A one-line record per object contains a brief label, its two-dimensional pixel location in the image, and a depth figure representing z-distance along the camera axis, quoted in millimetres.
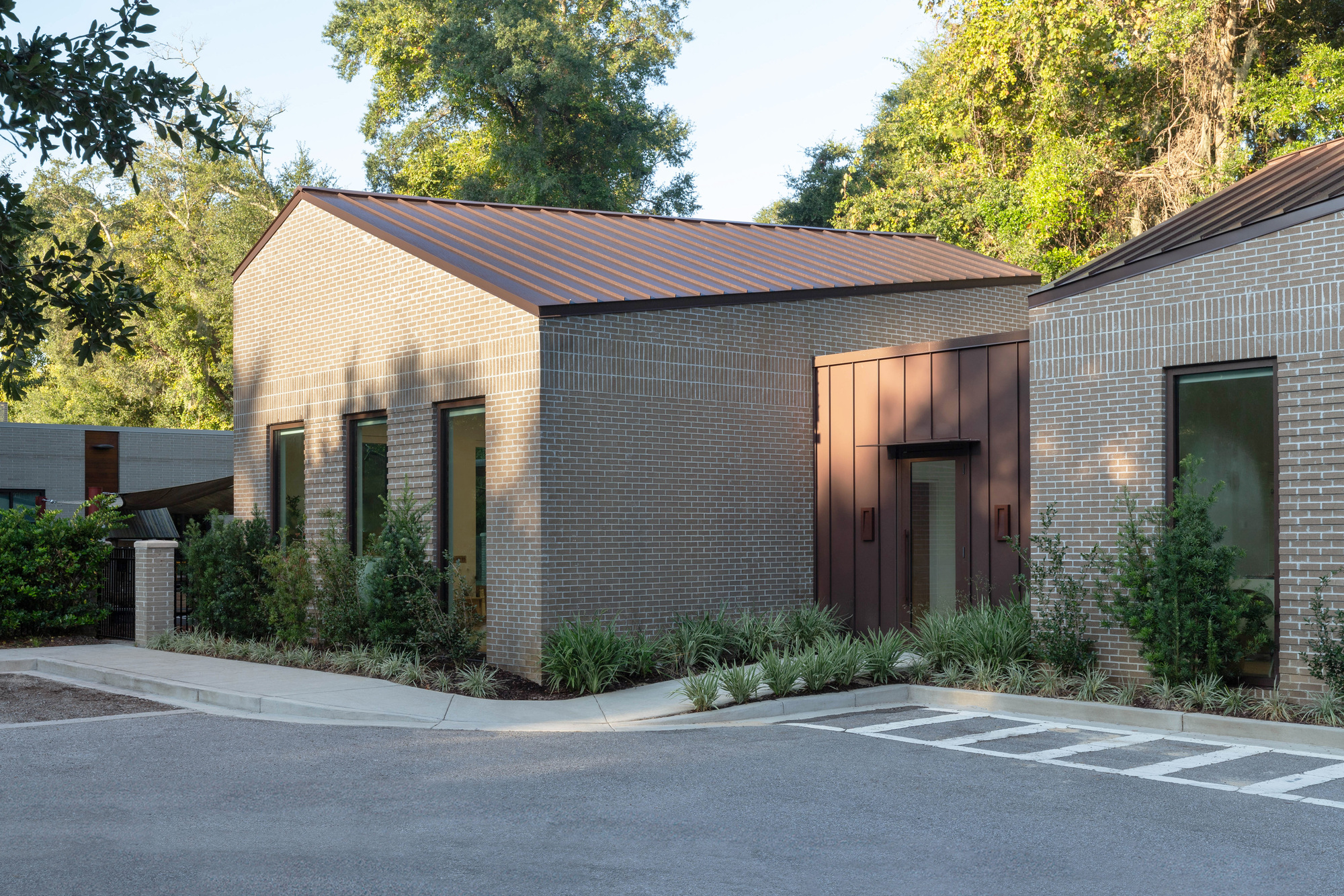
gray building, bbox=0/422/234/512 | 31000
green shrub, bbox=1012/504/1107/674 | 12414
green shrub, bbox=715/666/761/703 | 12023
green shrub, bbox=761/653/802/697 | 12258
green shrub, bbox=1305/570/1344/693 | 10609
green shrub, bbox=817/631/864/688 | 12688
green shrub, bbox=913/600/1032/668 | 12750
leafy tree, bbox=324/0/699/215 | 38719
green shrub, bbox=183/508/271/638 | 17547
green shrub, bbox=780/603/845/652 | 14773
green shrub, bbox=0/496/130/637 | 18641
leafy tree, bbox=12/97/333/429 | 45594
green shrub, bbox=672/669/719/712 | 11812
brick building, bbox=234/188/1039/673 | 14117
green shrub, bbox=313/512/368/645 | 15523
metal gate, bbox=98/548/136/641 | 19641
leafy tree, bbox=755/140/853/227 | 43562
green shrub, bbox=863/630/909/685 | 12938
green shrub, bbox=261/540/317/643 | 16219
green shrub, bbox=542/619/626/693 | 12922
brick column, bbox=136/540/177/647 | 18406
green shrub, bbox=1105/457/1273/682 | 11203
